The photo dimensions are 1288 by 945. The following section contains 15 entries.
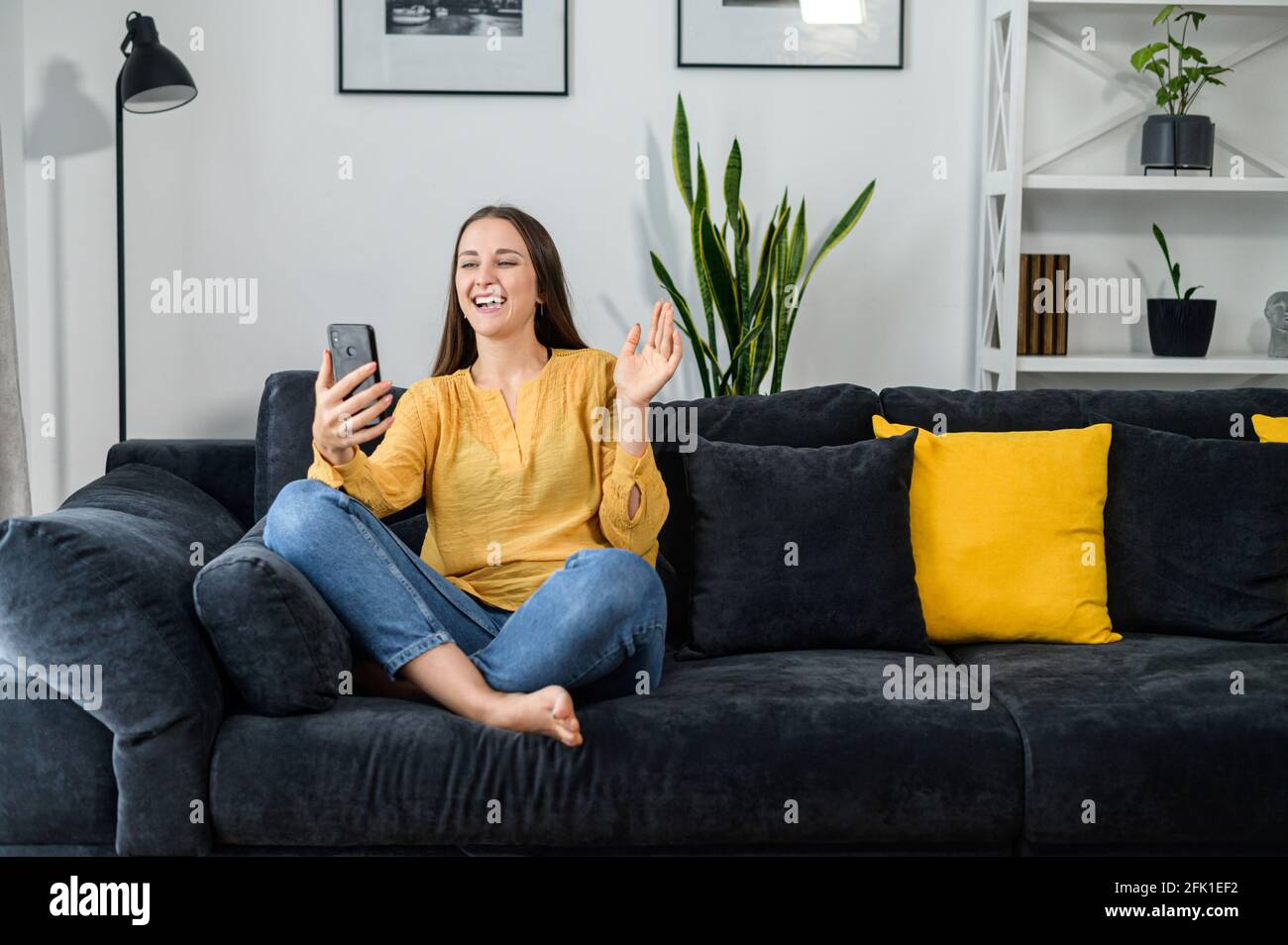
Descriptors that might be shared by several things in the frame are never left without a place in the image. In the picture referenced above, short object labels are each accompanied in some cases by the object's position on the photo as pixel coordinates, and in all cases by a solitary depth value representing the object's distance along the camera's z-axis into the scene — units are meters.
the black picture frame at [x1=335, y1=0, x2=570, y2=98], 3.24
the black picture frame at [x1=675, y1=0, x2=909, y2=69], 3.27
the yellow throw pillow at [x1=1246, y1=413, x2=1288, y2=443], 2.42
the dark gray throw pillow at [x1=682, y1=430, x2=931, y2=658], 2.21
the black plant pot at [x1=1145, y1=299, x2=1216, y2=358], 3.19
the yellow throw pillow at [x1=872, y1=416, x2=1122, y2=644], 2.27
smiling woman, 1.86
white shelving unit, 3.12
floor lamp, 2.85
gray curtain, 2.65
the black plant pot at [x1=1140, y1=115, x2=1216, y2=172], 3.15
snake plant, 3.09
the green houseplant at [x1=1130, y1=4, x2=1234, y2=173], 3.11
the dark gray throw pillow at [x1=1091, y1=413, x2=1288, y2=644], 2.30
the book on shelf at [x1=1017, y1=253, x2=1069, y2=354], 3.24
